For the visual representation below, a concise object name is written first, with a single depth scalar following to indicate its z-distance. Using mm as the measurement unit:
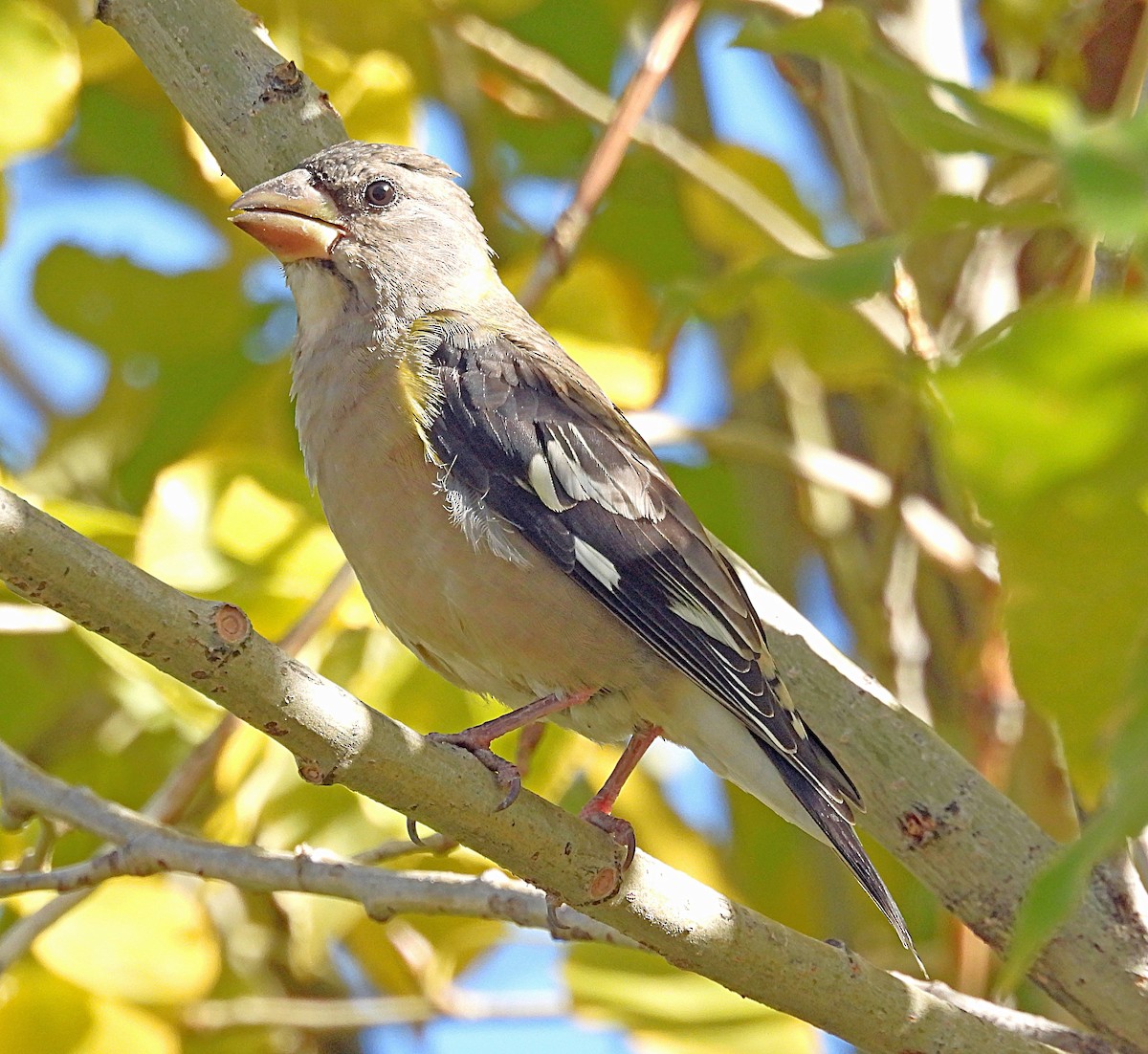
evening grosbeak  6059
